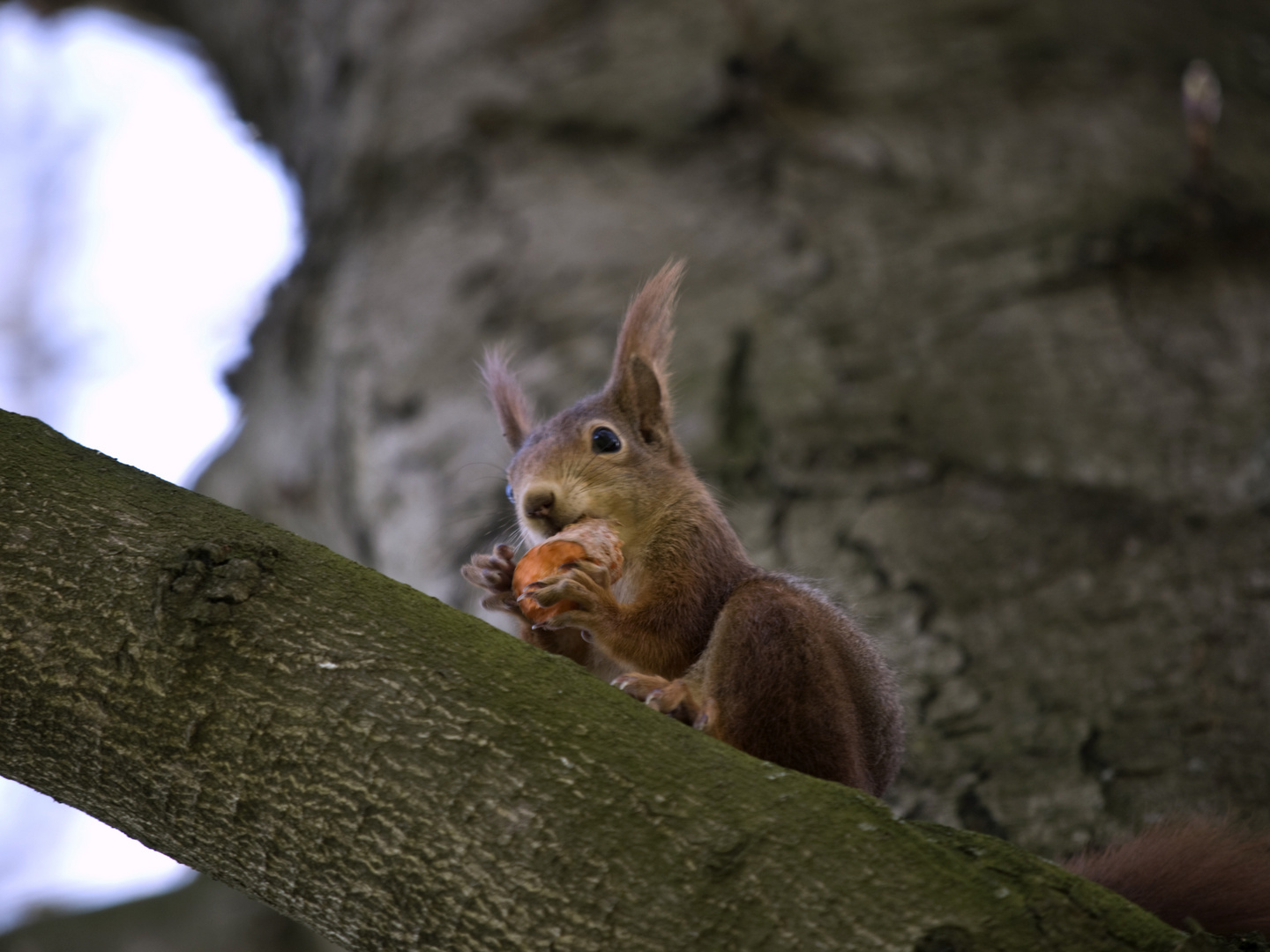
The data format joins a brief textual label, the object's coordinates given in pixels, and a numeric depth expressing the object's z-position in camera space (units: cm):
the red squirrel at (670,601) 432
